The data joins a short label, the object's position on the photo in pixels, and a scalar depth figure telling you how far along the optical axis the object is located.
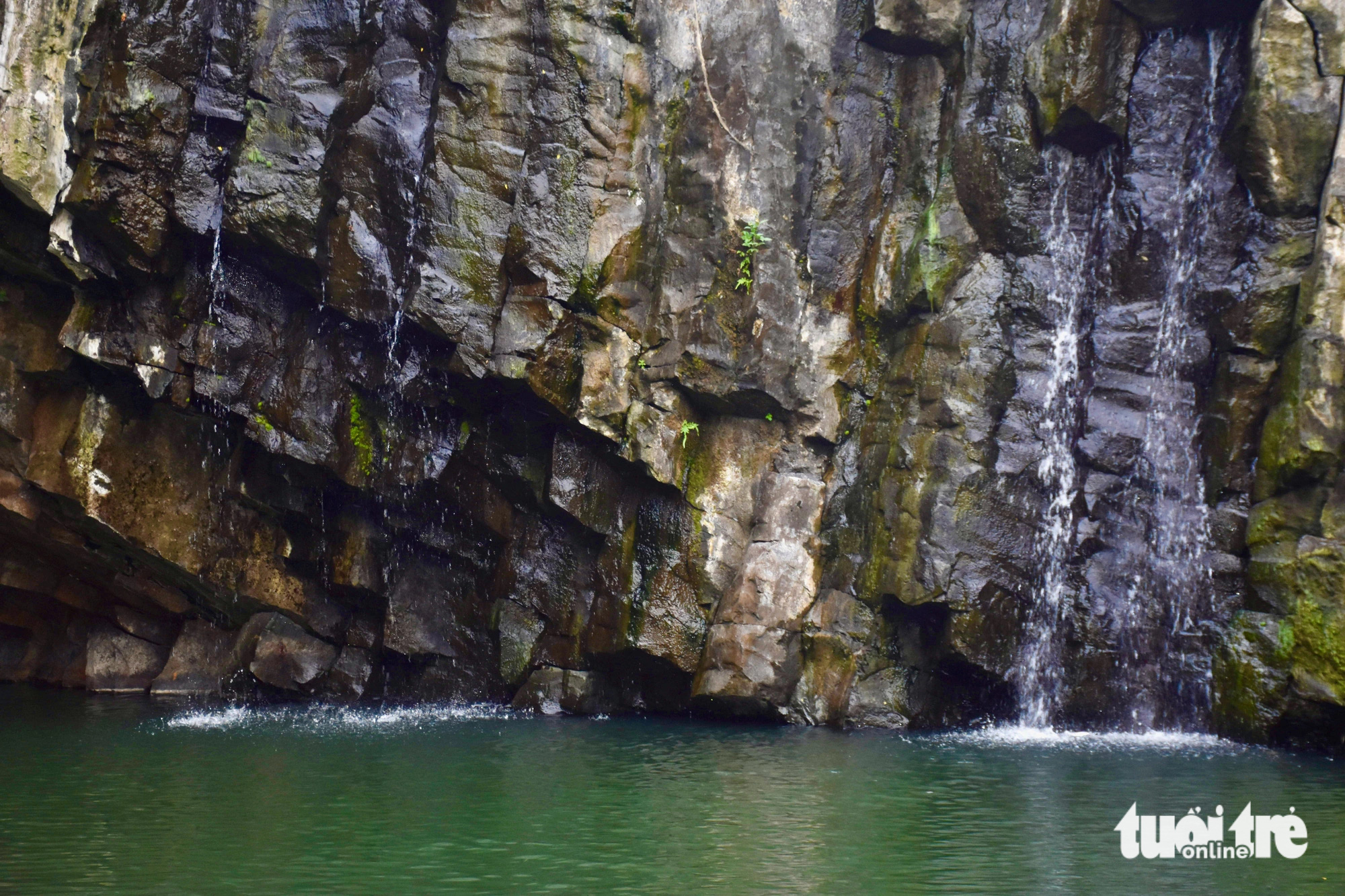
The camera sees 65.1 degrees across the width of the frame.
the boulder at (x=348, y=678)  16.81
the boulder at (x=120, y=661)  17.73
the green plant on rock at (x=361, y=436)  16.25
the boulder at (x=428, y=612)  16.64
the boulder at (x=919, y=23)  16.27
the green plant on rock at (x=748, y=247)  16.39
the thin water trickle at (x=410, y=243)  15.69
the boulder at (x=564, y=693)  15.84
